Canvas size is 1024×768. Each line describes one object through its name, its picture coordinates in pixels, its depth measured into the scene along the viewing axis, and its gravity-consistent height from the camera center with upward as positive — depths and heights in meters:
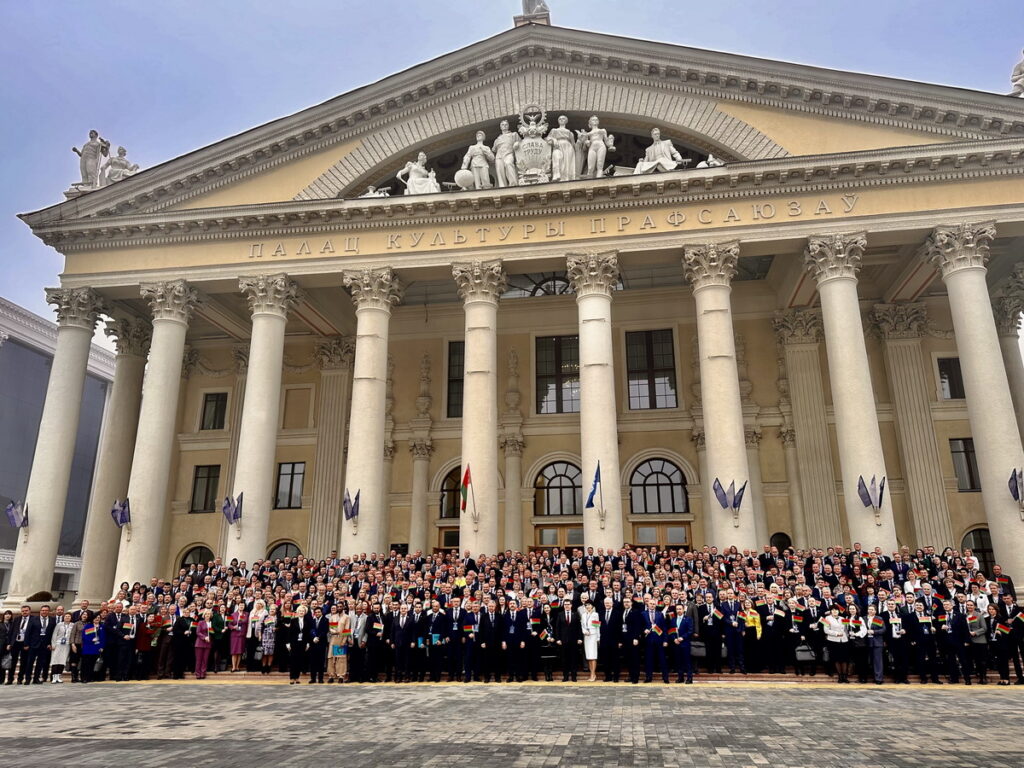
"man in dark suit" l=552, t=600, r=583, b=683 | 12.98 -0.48
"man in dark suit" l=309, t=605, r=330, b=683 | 13.34 -0.62
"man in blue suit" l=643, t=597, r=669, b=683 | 12.50 -0.45
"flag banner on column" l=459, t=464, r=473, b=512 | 19.50 +3.05
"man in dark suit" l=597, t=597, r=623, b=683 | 12.79 -0.51
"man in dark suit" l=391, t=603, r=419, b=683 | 13.30 -0.54
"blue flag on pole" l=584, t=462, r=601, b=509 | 18.92 +2.97
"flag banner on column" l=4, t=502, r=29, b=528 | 20.89 +2.56
